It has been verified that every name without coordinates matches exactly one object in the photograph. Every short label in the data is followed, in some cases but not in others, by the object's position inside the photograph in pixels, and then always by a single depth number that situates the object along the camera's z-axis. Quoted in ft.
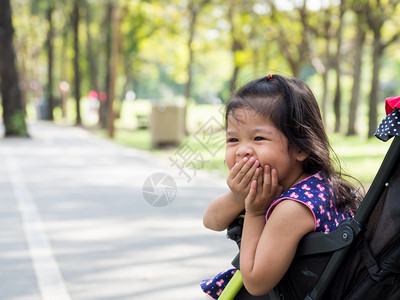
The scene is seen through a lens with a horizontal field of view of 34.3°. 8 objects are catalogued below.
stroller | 5.32
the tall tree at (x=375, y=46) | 58.34
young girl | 5.87
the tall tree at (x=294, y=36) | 66.08
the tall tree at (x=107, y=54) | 86.33
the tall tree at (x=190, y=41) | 65.16
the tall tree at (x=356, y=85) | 69.21
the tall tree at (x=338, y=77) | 63.65
